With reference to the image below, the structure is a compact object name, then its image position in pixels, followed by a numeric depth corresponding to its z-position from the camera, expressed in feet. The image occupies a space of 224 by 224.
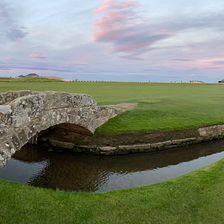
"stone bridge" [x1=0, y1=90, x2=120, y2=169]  23.61
